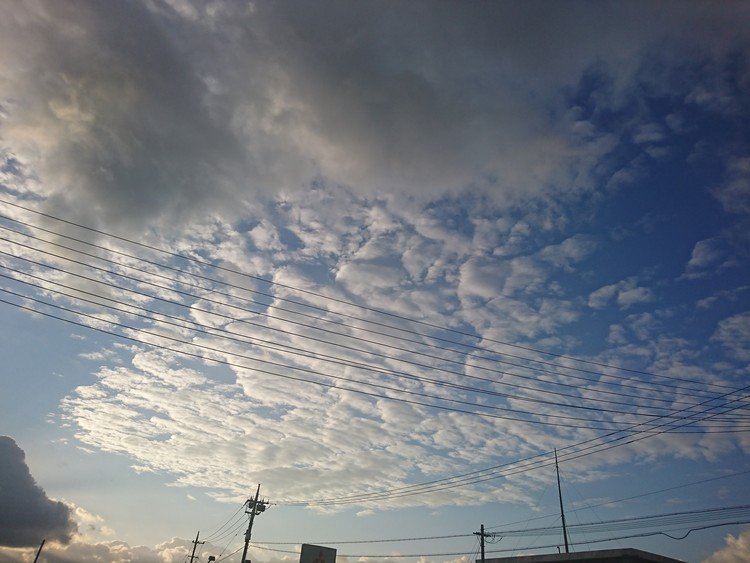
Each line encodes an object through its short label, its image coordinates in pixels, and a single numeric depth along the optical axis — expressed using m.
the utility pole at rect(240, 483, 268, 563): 45.26
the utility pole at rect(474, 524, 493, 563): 40.88
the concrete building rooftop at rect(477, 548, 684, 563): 21.73
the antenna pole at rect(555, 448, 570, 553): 42.83
